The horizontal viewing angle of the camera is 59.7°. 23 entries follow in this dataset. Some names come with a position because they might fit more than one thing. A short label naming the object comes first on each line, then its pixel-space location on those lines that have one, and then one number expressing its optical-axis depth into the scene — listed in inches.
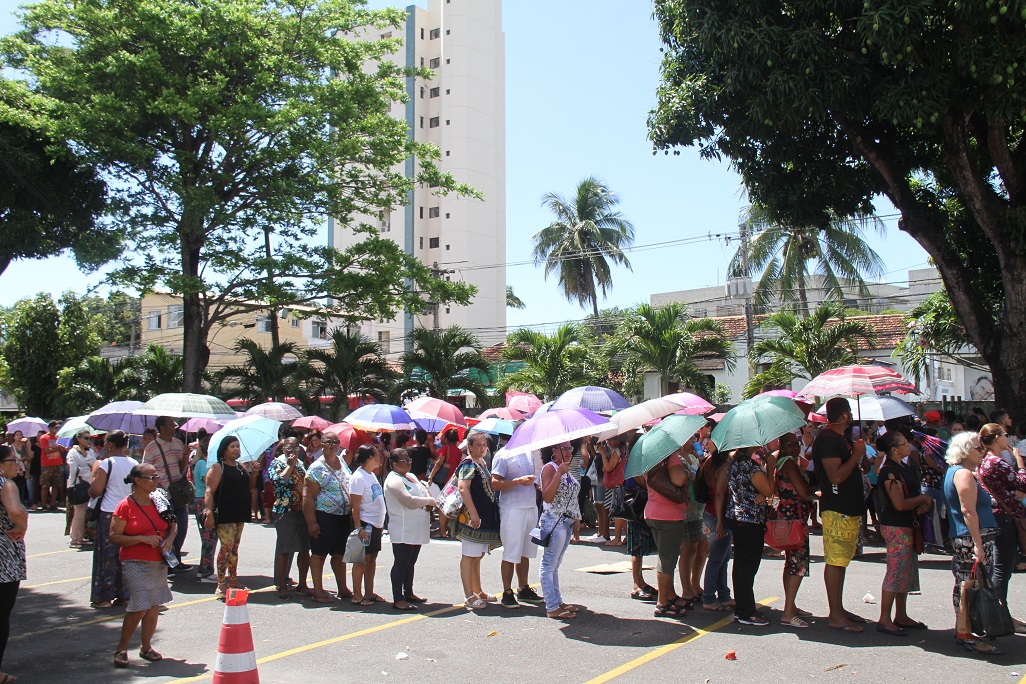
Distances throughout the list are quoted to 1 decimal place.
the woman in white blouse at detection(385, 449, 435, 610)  368.2
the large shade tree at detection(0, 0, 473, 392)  976.3
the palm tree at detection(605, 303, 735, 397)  954.1
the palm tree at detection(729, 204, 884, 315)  1525.6
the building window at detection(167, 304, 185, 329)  2107.9
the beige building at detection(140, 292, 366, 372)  2142.0
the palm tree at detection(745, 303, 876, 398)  897.5
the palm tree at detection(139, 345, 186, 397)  1106.1
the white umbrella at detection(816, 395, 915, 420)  541.6
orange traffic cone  231.3
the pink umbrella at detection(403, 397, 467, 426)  713.0
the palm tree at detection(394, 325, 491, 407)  1023.0
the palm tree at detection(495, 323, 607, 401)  1013.2
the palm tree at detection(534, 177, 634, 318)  2028.8
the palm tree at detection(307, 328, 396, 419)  1042.7
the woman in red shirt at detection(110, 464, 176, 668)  288.8
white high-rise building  2652.6
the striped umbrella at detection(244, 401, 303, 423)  749.9
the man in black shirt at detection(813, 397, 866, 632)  307.9
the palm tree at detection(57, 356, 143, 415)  1119.6
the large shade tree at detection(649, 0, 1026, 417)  550.9
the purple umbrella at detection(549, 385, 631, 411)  560.7
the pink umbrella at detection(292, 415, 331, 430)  733.6
